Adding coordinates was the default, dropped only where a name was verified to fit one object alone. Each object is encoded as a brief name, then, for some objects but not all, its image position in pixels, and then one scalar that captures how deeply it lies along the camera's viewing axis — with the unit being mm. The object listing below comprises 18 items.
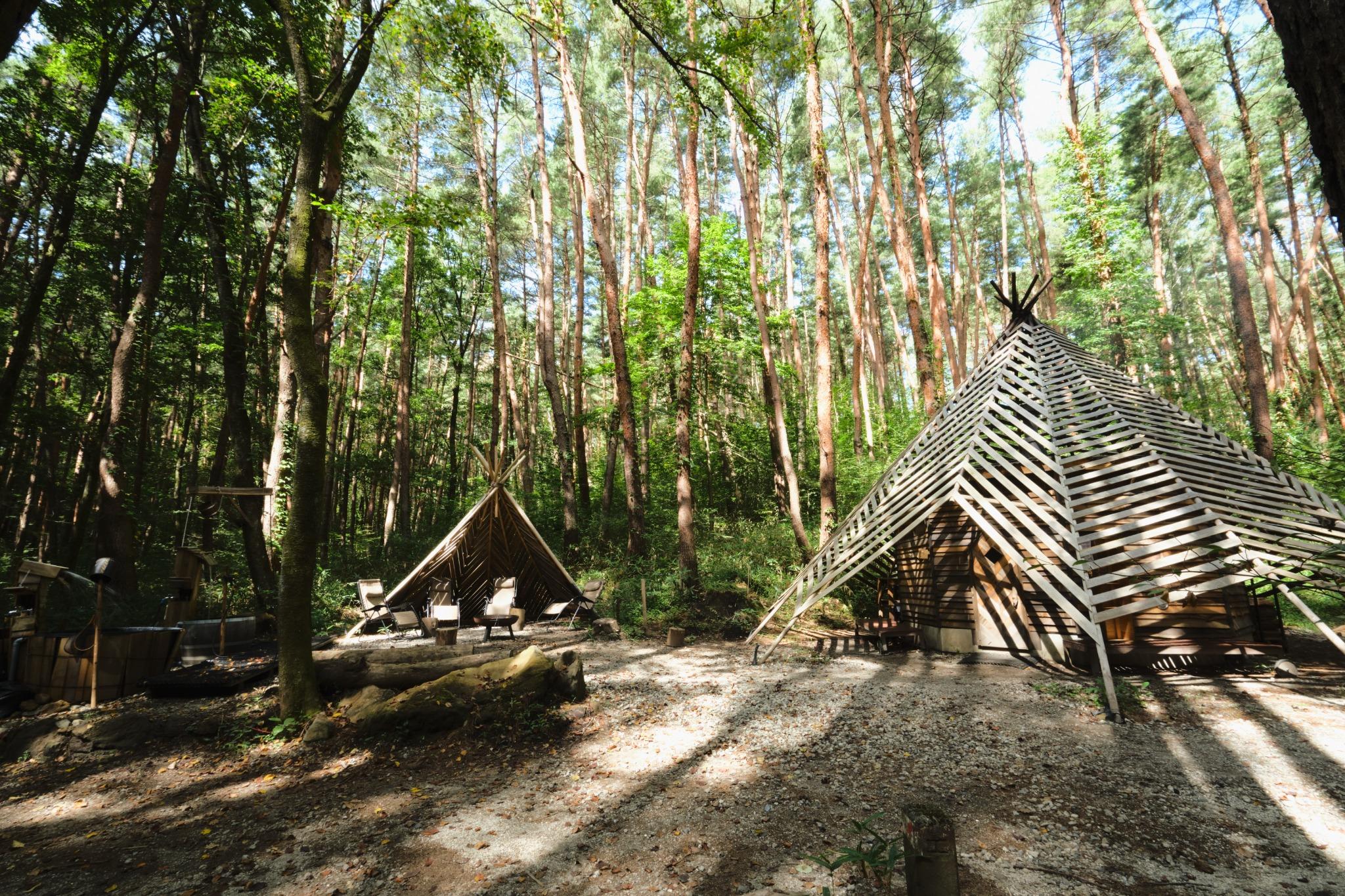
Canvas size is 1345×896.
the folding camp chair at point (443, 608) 8711
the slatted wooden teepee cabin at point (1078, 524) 5332
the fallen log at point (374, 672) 5172
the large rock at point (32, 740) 4307
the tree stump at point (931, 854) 1915
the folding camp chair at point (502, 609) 8656
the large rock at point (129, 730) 4449
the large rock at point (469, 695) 4695
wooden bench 7867
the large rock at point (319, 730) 4543
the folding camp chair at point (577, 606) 9492
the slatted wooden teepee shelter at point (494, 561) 9594
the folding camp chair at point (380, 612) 8836
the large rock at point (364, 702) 4750
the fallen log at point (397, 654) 5531
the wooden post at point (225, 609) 5812
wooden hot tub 5215
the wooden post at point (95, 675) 5082
